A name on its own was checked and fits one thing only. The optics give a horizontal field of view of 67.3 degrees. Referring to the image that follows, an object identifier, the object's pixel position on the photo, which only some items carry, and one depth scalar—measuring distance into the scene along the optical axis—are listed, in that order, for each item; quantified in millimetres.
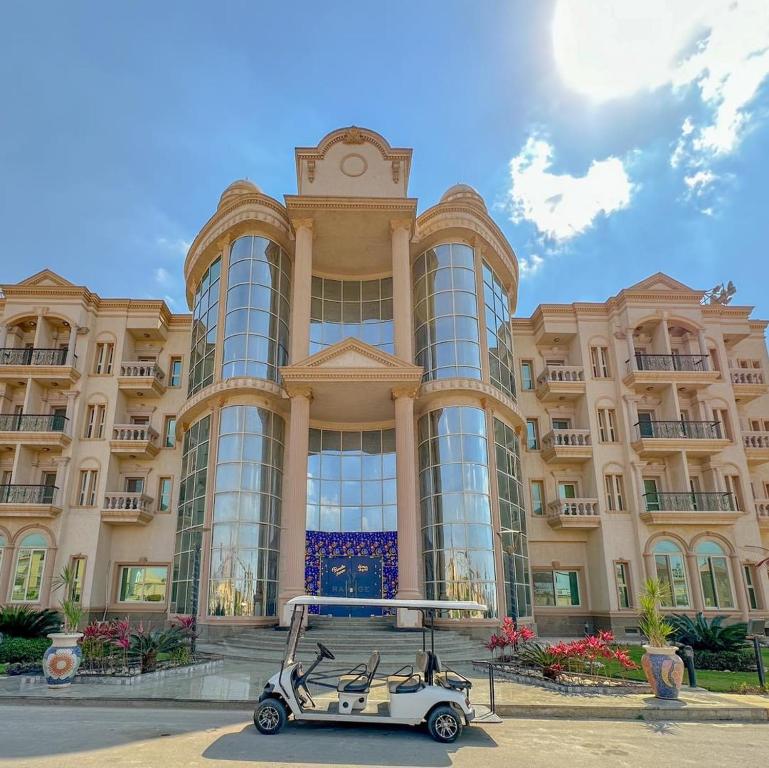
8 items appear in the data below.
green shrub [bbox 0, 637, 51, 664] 15078
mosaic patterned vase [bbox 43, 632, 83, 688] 11836
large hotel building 22062
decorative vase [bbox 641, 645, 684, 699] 10625
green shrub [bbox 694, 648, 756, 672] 14586
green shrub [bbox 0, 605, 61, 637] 16844
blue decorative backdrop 23750
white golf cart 8320
